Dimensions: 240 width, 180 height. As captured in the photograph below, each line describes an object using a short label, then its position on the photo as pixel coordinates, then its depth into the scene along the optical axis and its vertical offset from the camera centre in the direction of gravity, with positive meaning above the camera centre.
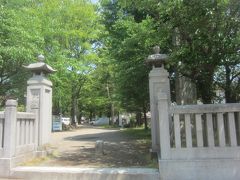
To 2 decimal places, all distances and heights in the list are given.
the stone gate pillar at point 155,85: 9.99 +1.26
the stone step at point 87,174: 7.48 -1.34
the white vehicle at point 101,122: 55.49 +0.17
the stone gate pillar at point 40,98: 10.74 +1.00
